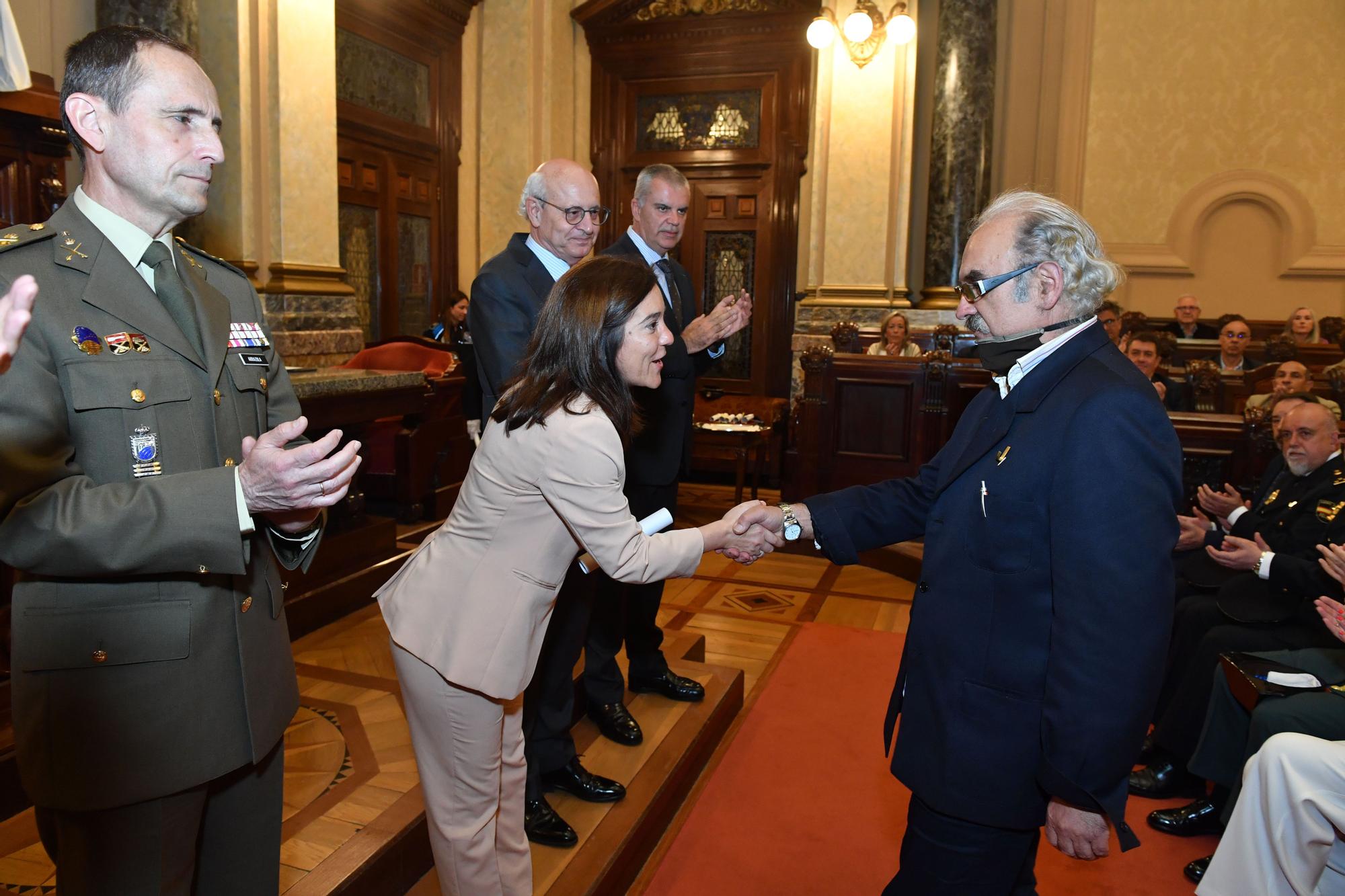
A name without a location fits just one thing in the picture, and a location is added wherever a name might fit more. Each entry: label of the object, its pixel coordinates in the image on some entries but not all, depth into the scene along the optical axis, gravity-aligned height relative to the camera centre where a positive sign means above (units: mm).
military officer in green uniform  1253 -242
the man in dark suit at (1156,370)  5652 -147
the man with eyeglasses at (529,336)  2529 -51
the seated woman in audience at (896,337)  7414 +18
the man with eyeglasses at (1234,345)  6734 +19
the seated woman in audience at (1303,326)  7887 +208
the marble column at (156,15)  5188 +1704
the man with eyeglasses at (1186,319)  8055 +242
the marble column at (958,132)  7852 +1783
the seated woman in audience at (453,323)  7555 +35
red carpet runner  2643 -1517
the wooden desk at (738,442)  7016 -808
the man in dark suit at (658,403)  2975 -224
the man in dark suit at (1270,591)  3152 -839
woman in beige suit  1751 -424
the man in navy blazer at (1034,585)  1465 -401
